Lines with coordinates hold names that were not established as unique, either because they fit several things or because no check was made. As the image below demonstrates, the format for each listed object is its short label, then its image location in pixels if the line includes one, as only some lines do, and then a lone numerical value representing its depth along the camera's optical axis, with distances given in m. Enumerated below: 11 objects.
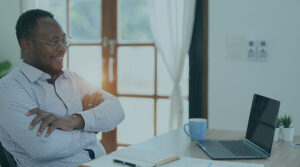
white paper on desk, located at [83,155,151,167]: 1.34
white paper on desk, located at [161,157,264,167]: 1.37
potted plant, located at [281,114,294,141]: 1.82
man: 1.64
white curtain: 3.13
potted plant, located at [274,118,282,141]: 1.83
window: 3.43
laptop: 1.52
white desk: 1.46
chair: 1.63
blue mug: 1.79
